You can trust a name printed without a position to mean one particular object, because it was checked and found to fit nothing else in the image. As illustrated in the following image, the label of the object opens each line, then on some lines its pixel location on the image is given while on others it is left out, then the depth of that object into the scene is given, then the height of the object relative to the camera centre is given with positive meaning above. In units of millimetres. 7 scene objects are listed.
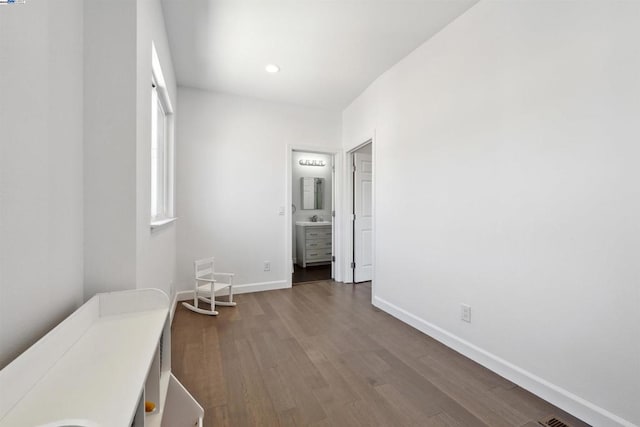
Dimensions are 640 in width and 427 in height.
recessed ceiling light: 2842 +1503
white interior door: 4086 -47
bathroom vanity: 5172 -578
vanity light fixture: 5516 +1015
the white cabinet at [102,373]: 626 -444
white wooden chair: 2898 -810
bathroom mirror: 5508 +417
